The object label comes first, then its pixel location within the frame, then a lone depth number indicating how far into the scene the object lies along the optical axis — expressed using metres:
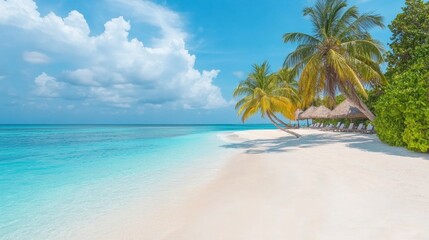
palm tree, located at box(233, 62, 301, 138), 14.91
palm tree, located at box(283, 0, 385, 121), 11.71
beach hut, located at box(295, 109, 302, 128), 29.11
